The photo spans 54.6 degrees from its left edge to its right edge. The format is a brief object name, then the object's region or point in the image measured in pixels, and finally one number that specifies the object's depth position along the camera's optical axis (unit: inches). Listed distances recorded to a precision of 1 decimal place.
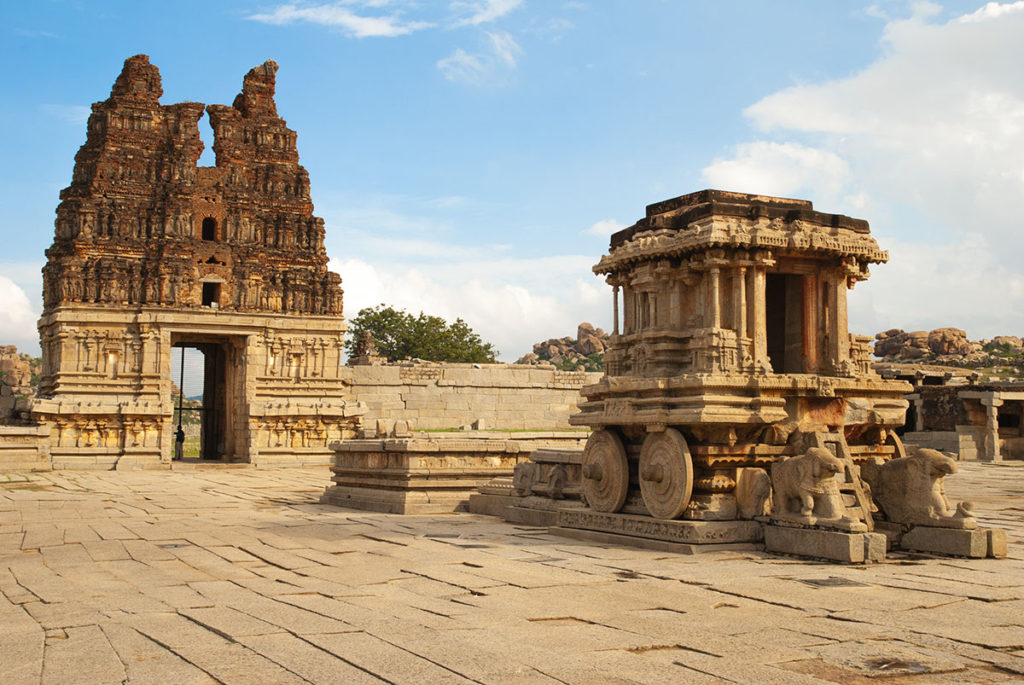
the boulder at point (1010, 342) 2469.5
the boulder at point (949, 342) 2272.4
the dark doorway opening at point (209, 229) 1132.1
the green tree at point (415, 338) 2089.1
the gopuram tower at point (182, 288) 1018.7
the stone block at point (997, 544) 330.3
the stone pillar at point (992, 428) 1000.9
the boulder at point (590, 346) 3373.5
